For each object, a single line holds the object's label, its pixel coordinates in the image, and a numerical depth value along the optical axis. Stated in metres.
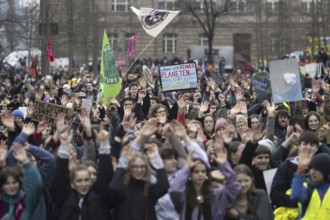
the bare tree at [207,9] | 52.30
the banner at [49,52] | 29.49
